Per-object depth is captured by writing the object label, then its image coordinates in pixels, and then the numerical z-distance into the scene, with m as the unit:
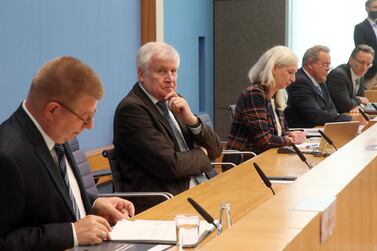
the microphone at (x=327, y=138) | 4.41
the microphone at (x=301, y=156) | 3.88
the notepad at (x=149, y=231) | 2.41
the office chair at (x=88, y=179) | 3.64
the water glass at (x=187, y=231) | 2.20
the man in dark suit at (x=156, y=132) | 3.77
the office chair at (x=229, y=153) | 5.02
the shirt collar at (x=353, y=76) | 8.03
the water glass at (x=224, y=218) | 2.44
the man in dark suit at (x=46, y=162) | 2.28
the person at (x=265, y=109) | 4.98
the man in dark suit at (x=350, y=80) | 7.66
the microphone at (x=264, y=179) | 2.99
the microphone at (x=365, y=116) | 6.27
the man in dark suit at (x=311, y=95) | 6.45
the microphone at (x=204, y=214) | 2.34
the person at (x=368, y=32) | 9.04
